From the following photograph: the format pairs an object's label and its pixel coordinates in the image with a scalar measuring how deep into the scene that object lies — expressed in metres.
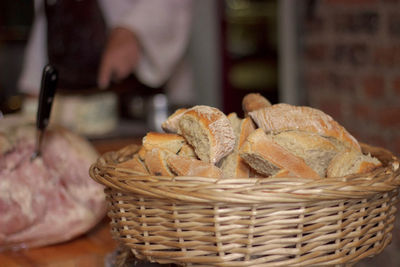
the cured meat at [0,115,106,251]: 1.21
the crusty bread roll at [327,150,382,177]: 0.97
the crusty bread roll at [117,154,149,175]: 0.99
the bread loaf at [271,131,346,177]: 0.99
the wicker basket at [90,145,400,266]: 0.90
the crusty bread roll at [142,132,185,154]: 1.03
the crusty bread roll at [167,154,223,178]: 0.96
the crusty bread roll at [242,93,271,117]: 1.10
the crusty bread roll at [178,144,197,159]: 1.03
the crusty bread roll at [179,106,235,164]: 0.99
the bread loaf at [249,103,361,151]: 1.03
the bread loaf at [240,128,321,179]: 0.96
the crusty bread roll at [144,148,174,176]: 0.98
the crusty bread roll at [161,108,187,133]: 1.06
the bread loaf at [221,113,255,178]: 1.00
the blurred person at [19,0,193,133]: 1.93
